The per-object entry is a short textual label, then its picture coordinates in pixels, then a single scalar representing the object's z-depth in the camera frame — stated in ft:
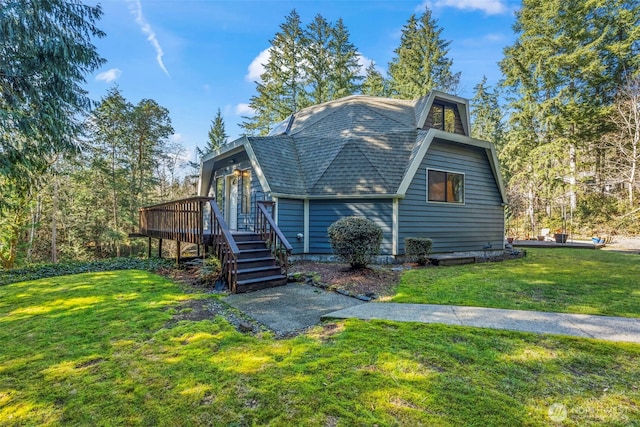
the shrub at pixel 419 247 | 27.89
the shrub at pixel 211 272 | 20.43
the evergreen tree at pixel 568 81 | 60.64
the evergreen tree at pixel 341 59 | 75.97
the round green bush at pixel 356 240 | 20.99
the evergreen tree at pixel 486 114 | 101.65
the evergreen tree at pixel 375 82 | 88.82
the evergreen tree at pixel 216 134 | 99.30
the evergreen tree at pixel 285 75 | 75.05
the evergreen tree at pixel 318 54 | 75.56
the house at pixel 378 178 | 29.50
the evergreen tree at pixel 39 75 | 21.36
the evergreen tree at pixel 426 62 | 77.25
